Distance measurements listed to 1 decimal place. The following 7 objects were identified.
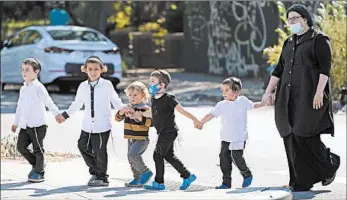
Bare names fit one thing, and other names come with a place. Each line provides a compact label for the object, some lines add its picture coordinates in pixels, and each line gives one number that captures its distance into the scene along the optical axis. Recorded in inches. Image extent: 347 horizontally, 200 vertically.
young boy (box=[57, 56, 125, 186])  575.9
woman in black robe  533.5
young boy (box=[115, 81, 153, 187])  565.4
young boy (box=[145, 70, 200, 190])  550.8
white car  1253.2
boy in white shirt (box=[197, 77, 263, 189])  547.6
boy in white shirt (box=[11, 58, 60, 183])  595.2
